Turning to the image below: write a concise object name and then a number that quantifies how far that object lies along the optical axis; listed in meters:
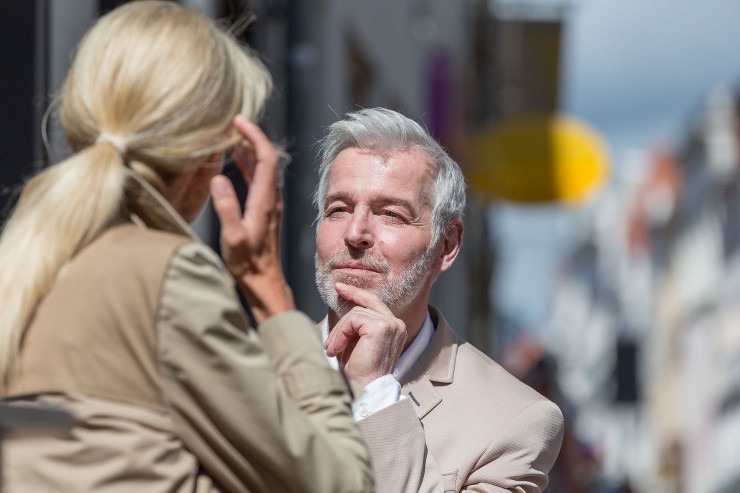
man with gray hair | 5.86
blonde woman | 4.48
